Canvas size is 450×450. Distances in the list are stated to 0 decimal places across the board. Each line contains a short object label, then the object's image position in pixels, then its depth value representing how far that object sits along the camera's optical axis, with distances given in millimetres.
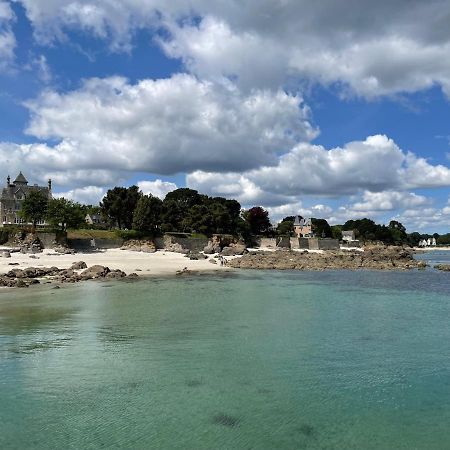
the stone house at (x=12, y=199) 102875
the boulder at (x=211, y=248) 78188
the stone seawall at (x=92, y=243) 63797
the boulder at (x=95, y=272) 40138
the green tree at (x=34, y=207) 73125
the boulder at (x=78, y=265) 44350
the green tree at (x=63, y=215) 65812
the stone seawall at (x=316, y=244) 113188
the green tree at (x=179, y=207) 97606
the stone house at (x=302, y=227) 165075
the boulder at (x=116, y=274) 42006
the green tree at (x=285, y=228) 155125
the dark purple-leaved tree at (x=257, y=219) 126125
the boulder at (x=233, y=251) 78012
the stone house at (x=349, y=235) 173250
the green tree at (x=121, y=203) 91750
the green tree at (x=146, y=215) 79312
